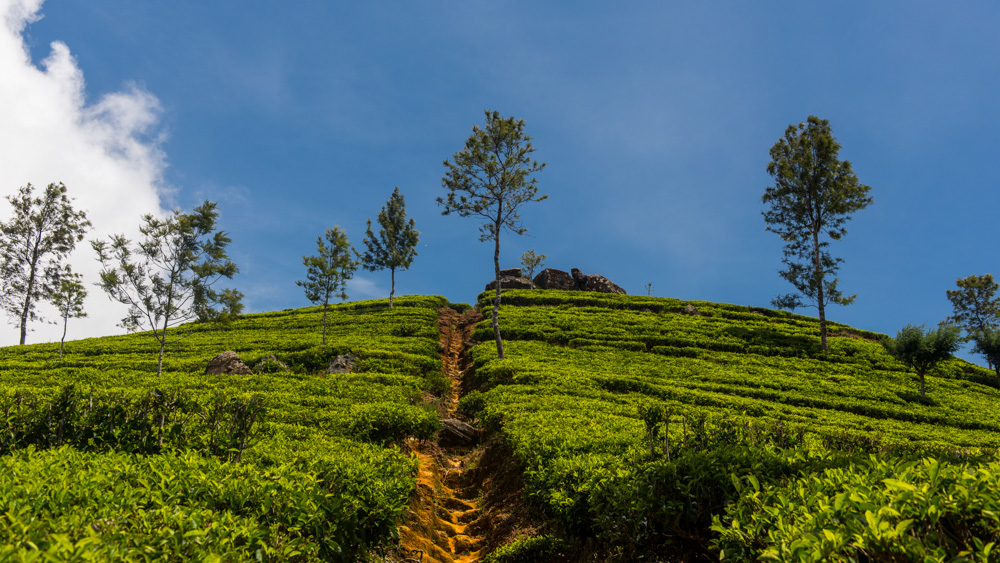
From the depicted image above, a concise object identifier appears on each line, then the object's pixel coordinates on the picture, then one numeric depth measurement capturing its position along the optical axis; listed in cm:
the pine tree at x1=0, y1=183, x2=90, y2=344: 4225
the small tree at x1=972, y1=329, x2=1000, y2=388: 2812
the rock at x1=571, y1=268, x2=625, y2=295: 5719
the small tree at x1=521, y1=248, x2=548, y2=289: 8256
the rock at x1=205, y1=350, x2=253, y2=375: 2231
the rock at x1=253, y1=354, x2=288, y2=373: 2296
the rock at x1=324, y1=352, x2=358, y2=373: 2252
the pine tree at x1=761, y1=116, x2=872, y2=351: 3528
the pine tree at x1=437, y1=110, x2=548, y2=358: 3042
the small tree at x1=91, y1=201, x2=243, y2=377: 2303
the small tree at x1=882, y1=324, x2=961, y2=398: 2466
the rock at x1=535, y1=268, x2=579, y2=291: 5847
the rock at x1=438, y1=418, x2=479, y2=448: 1437
